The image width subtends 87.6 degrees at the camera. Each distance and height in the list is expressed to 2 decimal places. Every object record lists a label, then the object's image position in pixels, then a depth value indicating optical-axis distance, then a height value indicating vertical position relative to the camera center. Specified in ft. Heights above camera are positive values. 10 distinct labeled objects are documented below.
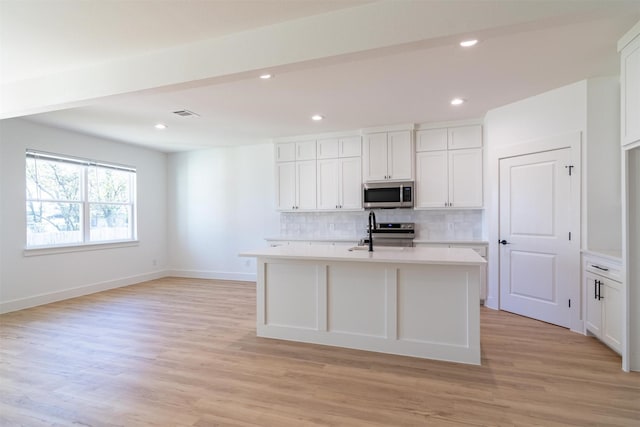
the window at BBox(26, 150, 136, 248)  15.35 +0.55
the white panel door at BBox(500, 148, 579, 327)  11.65 -1.04
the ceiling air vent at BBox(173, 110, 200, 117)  13.58 +4.06
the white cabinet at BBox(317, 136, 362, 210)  17.11 +1.87
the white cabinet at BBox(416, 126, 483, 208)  15.16 +1.95
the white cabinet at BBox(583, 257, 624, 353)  9.07 -2.71
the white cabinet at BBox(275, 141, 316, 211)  18.02 +1.91
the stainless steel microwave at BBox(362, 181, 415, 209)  15.94 +0.74
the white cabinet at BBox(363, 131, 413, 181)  15.97 +2.60
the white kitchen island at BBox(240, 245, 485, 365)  8.90 -2.60
